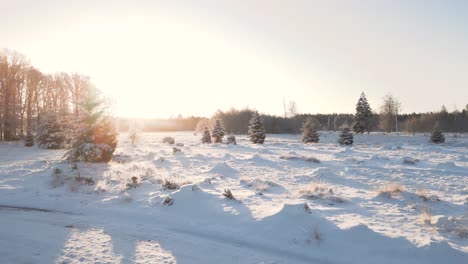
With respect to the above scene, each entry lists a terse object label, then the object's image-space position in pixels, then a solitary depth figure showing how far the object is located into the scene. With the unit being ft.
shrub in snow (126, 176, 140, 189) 33.60
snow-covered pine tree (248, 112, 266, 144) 117.29
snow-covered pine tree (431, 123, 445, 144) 108.08
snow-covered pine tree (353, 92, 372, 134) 170.40
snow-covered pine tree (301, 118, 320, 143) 118.62
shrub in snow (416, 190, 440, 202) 28.48
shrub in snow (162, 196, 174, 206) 27.27
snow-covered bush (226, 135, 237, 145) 114.09
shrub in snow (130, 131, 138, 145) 114.21
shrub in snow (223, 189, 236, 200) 28.38
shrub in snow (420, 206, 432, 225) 22.08
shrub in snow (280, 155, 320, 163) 56.84
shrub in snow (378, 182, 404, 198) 30.14
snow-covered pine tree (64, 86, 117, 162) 45.14
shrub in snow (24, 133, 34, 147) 95.81
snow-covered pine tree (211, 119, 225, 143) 122.21
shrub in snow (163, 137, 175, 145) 115.21
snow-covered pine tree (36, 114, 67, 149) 89.97
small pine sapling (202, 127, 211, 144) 122.42
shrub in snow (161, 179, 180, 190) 32.71
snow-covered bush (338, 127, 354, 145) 110.22
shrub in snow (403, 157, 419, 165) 52.35
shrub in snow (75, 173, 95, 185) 36.14
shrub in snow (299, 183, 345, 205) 29.09
